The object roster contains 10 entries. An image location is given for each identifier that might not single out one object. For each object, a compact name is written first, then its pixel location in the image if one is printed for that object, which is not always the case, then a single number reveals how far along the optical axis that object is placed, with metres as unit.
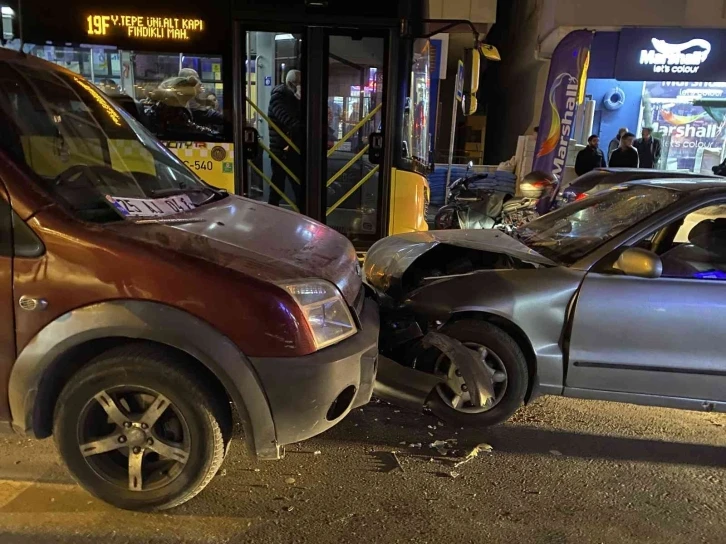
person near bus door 6.72
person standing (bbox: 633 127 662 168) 13.54
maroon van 2.54
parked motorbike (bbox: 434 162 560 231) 8.47
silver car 3.48
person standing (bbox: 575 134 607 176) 12.77
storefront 13.30
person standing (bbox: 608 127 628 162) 14.71
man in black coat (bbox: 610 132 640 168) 12.32
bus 6.12
